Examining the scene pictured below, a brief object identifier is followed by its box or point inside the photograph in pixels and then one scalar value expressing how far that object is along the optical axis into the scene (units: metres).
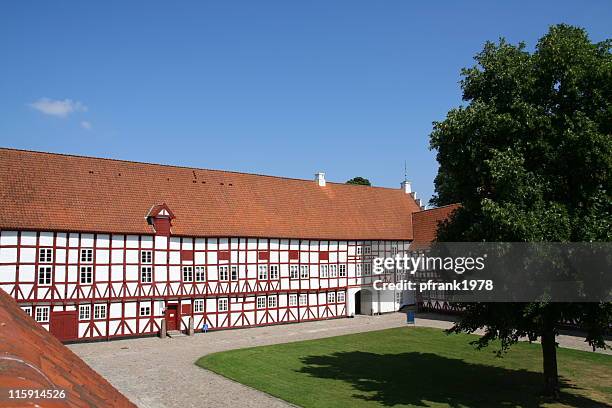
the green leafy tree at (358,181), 72.94
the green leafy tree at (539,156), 15.06
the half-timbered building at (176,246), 29.42
